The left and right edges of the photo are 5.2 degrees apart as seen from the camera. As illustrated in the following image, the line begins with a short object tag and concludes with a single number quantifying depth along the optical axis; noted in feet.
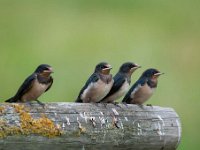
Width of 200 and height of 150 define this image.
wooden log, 37.14
